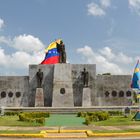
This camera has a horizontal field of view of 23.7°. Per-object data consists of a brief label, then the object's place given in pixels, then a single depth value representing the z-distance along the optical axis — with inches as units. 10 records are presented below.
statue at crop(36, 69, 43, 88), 1485.0
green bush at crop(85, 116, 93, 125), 776.7
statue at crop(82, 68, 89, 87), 1470.2
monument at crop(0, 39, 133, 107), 1465.3
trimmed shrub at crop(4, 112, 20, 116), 1197.6
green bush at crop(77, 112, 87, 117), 1091.3
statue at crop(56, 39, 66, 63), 1589.6
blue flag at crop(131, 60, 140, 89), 875.4
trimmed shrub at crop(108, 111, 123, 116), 1146.0
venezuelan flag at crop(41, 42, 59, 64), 1594.5
